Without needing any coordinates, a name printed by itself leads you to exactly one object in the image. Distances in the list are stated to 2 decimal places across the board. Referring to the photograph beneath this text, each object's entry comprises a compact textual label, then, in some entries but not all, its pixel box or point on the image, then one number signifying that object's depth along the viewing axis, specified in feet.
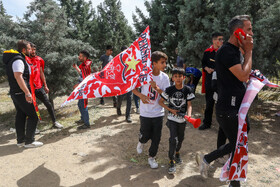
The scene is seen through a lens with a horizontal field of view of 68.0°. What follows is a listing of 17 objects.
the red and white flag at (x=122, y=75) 11.94
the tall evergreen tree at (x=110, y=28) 37.42
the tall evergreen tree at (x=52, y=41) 20.97
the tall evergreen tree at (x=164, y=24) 35.65
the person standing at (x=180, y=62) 25.58
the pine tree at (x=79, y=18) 38.83
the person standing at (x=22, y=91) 14.33
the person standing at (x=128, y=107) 20.71
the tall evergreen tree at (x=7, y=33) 19.51
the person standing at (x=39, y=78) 17.69
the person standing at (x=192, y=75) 23.20
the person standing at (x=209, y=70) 16.35
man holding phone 8.40
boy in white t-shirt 11.65
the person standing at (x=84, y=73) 19.30
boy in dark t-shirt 11.50
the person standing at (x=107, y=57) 25.15
